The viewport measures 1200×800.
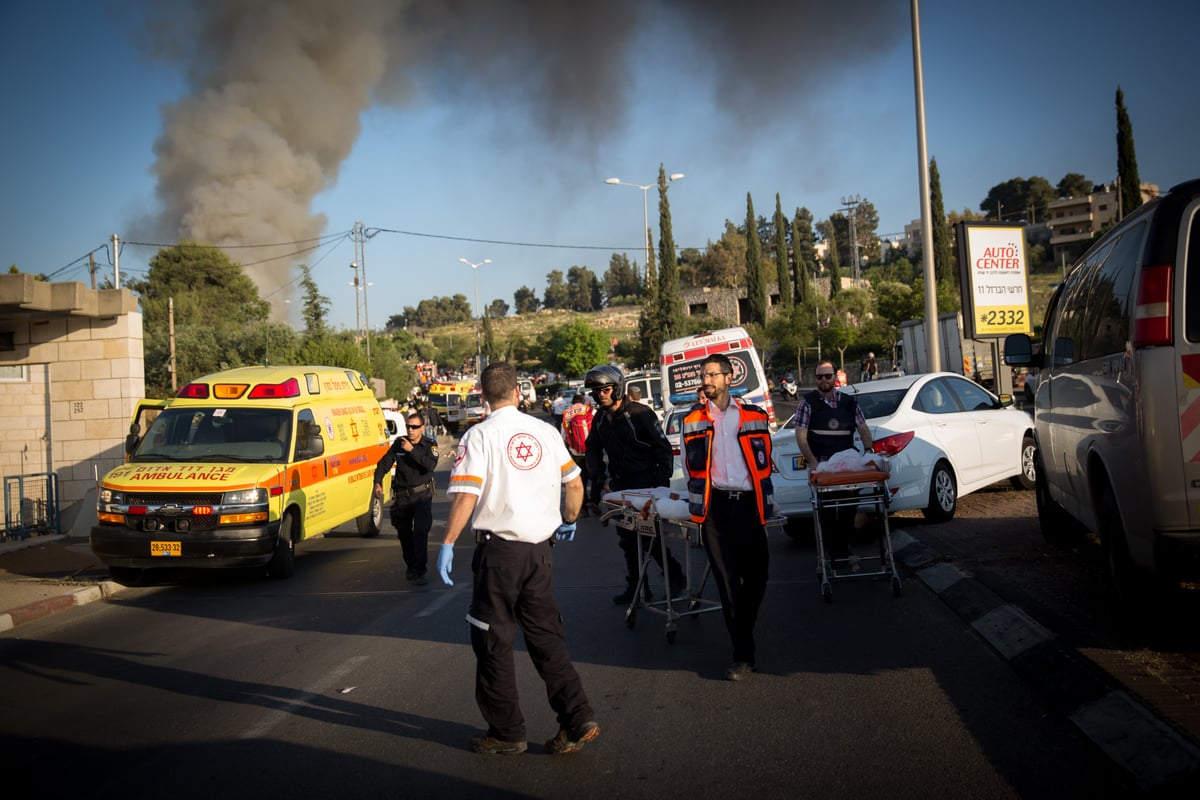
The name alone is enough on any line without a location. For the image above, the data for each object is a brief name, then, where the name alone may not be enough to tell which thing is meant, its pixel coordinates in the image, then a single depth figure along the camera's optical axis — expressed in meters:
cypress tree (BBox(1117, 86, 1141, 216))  53.03
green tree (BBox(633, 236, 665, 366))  60.75
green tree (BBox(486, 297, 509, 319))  183.75
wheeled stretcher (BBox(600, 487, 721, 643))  6.93
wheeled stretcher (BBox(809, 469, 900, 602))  7.89
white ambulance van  17.95
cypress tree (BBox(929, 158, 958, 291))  64.56
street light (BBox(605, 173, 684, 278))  49.81
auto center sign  22.81
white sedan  10.44
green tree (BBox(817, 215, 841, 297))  88.00
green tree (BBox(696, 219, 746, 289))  103.88
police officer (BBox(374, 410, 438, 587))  10.27
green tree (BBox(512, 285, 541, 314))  171.12
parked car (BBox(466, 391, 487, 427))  45.25
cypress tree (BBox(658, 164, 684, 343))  60.53
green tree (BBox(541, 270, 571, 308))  166.12
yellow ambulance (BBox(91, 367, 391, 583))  10.16
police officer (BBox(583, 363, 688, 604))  8.31
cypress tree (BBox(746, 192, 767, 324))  76.75
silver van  4.89
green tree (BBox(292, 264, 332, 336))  51.53
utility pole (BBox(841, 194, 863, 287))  92.89
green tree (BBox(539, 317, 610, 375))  73.19
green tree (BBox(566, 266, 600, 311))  161.12
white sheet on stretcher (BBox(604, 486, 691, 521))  6.83
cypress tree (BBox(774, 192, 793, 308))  80.47
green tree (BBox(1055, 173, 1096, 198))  113.12
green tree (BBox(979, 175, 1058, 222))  117.25
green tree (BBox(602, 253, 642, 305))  155.00
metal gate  14.97
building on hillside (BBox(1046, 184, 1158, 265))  99.81
